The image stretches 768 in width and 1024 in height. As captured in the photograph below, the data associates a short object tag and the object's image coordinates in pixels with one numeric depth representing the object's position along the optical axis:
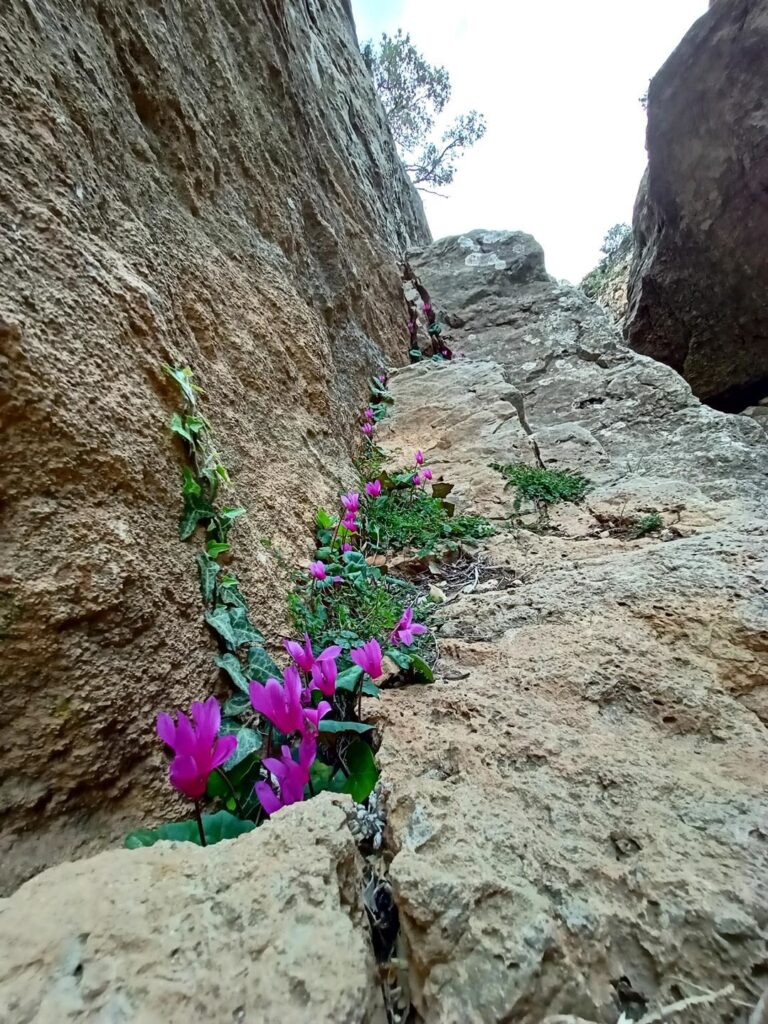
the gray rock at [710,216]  4.74
